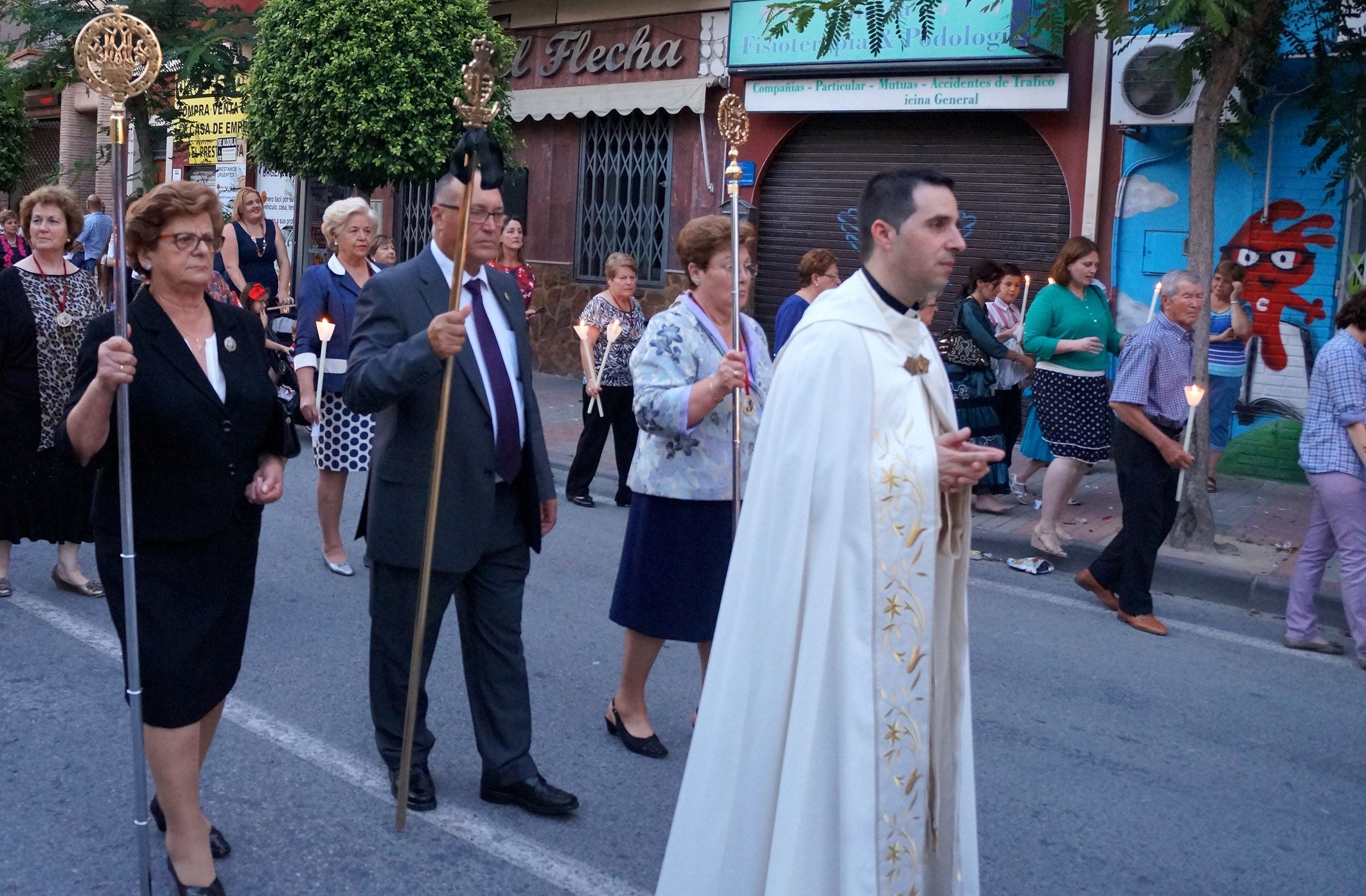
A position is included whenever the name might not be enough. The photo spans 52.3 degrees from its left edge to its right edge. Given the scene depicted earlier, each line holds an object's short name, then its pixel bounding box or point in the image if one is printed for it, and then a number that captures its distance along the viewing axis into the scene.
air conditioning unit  11.14
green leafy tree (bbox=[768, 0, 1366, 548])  8.19
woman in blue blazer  7.04
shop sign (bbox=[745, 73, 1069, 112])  12.09
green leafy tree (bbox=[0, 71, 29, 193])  19.31
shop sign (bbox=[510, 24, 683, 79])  15.27
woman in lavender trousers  6.21
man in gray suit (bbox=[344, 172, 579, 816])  4.02
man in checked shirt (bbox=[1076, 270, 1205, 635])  6.72
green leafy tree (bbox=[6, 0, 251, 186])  14.01
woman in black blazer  3.48
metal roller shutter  12.52
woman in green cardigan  8.34
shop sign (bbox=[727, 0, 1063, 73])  11.72
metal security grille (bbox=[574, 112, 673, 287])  15.49
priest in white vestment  2.82
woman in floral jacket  4.52
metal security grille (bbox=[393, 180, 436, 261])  18.14
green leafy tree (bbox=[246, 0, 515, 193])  13.06
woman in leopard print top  6.23
